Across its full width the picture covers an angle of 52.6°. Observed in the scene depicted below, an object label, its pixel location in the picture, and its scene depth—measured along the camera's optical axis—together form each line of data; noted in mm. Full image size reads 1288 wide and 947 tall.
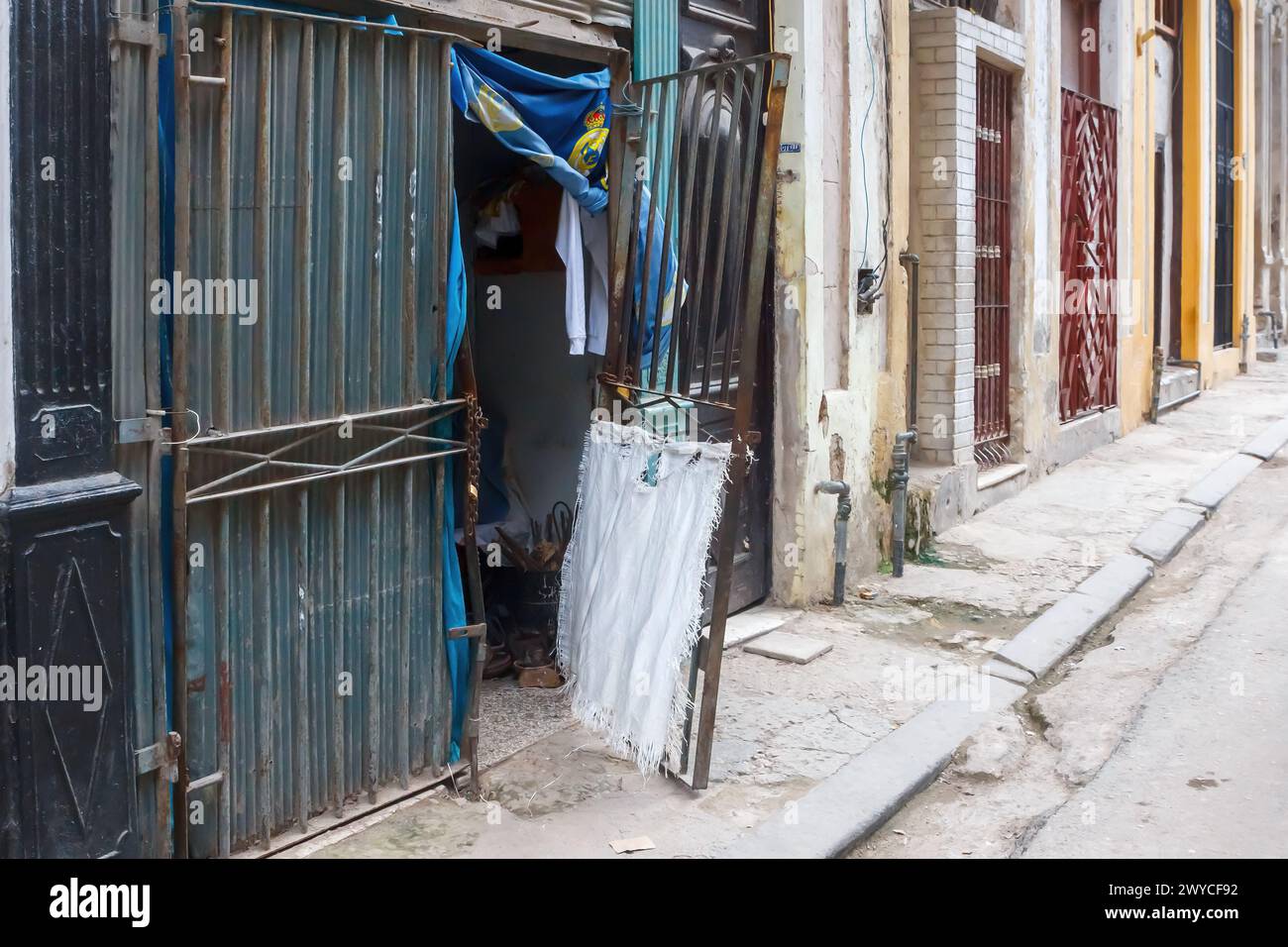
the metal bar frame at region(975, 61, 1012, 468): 10273
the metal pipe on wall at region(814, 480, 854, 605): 7391
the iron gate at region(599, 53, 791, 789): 4590
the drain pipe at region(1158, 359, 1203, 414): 16812
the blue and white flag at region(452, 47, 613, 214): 4836
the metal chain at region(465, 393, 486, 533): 4789
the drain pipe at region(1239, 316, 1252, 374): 19655
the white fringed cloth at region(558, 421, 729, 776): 4891
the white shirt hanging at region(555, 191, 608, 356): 5566
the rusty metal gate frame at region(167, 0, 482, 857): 3818
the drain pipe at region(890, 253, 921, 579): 8047
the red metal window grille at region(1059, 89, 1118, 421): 11977
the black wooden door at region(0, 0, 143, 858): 3381
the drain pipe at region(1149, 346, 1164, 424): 14547
